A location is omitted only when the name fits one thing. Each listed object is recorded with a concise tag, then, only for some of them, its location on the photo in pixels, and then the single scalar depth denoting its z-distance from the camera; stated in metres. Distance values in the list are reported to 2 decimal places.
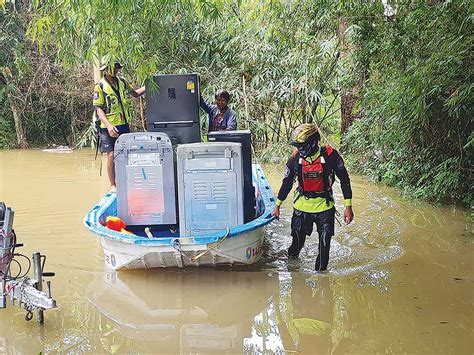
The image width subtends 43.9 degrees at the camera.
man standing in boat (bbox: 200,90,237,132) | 6.60
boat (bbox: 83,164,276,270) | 4.70
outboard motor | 3.83
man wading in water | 4.88
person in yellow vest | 6.11
